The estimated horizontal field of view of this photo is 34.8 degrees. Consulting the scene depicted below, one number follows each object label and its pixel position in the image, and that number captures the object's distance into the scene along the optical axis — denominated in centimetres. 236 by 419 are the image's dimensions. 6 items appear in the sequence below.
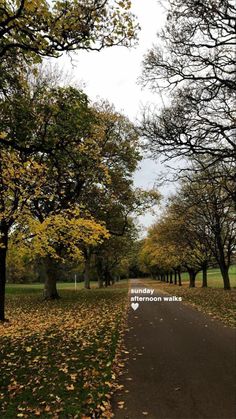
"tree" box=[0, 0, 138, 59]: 681
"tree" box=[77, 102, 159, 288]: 2443
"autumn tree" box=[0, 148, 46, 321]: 1025
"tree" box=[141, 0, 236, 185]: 1323
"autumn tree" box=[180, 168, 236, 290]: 3183
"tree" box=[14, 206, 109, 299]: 1575
